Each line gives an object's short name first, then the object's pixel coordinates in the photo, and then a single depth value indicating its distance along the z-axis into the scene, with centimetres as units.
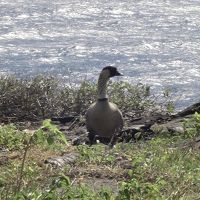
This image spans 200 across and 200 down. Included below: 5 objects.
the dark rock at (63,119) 2519
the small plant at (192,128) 1738
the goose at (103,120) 2230
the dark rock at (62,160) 1574
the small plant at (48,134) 1022
